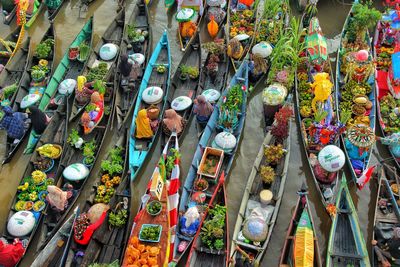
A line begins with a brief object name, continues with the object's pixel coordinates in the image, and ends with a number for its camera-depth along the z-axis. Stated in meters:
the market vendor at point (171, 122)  15.48
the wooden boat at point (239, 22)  18.88
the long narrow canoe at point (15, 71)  17.94
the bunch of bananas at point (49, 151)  15.02
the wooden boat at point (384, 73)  15.97
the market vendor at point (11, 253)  12.46
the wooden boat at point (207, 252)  12.12
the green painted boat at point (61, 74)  16.28
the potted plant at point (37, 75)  18.27
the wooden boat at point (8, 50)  19.64
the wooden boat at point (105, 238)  12.35
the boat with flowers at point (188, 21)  19.73
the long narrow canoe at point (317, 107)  14.27
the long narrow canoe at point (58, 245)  12.12
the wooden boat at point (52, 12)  22.56
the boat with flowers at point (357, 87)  14.55
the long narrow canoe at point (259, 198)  12.35
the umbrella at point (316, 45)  17.48
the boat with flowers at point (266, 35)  17.88
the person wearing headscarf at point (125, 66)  17.48
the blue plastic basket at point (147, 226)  11.85
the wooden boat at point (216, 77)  17.70
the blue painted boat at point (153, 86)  15.14
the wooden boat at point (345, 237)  12.23
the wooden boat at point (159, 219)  11.63
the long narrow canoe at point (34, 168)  13.36
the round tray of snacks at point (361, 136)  14.16
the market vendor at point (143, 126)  15.40
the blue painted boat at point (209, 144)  12.93
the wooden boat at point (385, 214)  12.46
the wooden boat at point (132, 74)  17.03
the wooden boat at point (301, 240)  11.46
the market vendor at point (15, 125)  15.99
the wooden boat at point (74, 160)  13.68
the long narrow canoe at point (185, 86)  16.56
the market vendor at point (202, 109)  15.80
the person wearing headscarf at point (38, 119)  15.58
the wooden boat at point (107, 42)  17.16
